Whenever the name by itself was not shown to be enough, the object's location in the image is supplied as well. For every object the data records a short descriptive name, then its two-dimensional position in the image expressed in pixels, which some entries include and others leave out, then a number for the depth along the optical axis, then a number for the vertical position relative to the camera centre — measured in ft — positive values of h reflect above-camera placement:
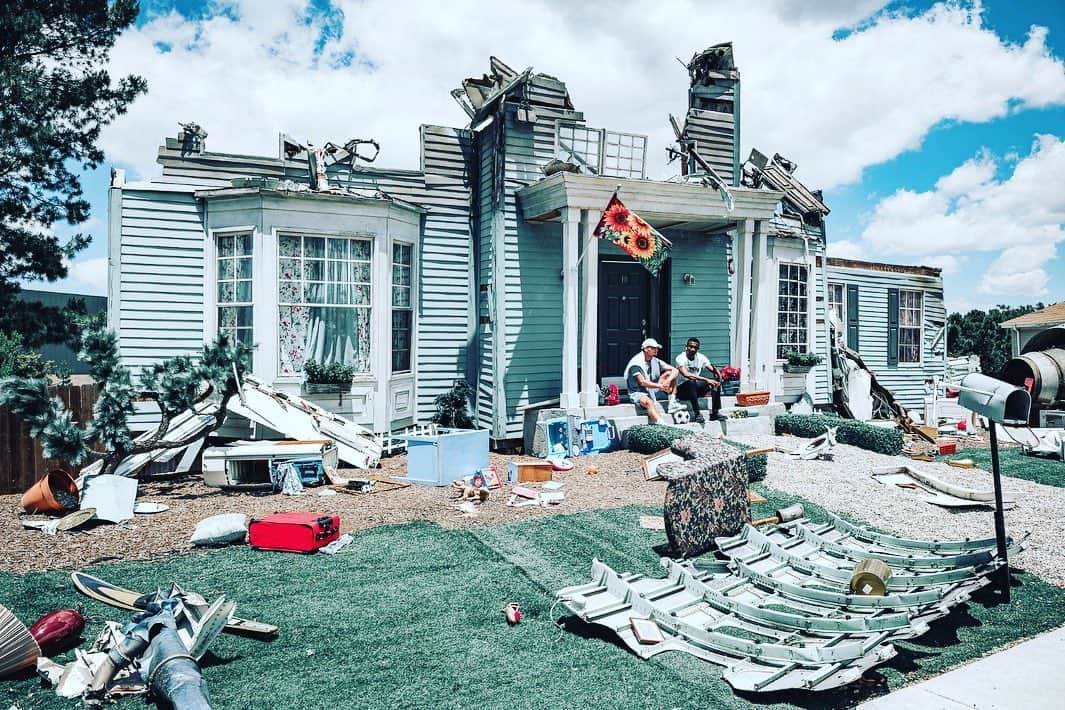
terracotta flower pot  21.40 -4.65
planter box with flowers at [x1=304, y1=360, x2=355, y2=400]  32.09 -1.33
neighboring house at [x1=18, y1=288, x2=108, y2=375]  86.63 +5.50
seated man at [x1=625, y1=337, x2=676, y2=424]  34.55 -1.25
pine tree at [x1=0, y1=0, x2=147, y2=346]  54.08 +18.11
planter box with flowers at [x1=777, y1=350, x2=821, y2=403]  44.21 -1.19
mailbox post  16.21 -1.11
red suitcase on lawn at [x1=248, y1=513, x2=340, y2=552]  19.01 -5.10
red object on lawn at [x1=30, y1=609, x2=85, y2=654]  12.99 -5.39
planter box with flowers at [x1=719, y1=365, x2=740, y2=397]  38.09 -1.47
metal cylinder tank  49.80 -1.11
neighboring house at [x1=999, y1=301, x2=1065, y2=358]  80.59 +4.12
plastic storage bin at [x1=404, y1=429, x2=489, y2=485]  27.17 -4.17
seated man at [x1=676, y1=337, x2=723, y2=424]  35.94 -1.40
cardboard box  27.48 -4.79
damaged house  32.24 +4.71
